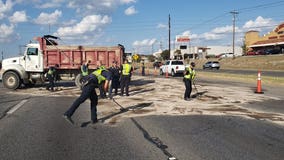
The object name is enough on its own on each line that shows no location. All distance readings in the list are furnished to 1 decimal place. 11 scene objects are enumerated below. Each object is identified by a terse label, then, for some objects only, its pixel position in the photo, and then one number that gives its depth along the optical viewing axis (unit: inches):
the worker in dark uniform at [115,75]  438.8
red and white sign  3008.5
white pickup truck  892.2
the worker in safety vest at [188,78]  371.3
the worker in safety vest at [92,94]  229.3
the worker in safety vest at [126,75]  408.3
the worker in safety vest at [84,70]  439.1
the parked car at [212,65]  1451.5
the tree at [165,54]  3340.1
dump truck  515.8
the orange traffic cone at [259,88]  451.1
